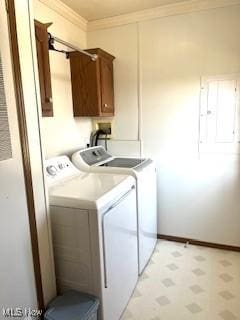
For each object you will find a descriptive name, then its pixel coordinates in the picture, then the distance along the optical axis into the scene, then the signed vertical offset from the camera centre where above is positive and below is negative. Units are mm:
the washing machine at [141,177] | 2156 -553
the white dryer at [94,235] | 1457 -735
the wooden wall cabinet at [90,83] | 2393 +362
